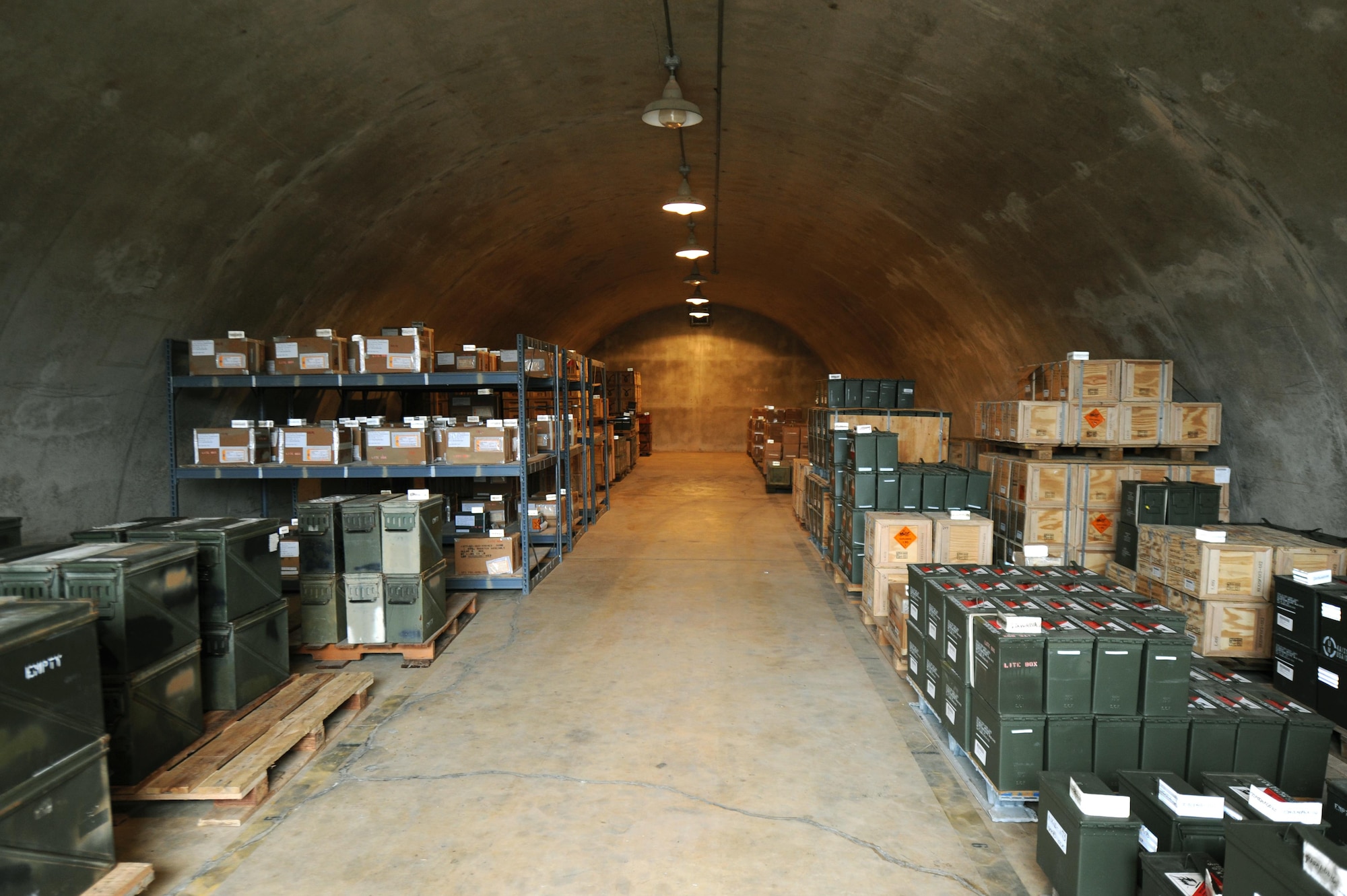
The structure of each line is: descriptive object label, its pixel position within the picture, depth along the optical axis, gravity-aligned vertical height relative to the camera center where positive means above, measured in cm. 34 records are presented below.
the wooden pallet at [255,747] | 399 -196
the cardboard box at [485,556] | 852 -170
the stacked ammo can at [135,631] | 392 -120
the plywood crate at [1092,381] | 823 +19
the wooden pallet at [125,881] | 314 -195
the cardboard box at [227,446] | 784 -44
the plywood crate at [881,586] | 701 -169
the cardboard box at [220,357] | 783 +46
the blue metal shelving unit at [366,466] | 782 -52
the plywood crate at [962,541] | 700 -128
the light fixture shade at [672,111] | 666 +250
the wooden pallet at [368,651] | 646 -208
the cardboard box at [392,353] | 811 +51
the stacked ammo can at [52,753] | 286 -137
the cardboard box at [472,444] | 810 -45
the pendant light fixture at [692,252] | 1185 +227
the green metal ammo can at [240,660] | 484 -165
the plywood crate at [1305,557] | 592 -122
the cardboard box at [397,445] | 792 -44
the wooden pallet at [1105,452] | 821 -61
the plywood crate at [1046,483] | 816 -89
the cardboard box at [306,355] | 809 +48
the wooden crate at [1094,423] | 827 -26
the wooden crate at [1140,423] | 819 -26
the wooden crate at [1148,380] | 817 +19
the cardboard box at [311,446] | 792 -45
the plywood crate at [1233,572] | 594 -133
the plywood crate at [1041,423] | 839 -26
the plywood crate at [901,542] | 708 -129
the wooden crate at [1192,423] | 800 -26
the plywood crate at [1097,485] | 809 -90
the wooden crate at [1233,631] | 598 -179
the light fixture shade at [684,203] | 883 +225
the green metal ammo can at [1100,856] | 310 -182
